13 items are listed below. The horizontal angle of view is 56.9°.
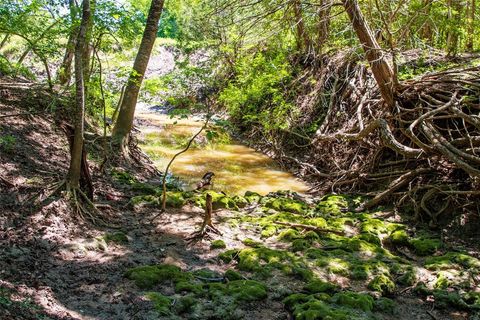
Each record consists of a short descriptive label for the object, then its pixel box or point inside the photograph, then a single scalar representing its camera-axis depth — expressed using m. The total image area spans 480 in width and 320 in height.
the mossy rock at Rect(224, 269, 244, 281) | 5.72
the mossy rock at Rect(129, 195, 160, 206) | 7.91
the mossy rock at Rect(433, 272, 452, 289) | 5.90
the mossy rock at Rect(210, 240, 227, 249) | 6.80
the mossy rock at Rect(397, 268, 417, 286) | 6.03
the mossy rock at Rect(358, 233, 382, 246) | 7.46
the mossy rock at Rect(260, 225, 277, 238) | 7.49
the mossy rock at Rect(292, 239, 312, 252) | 6.95
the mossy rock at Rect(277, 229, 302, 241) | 7.38
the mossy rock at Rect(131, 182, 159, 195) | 8.68
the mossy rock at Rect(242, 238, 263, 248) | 7.04
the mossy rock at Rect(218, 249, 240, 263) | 6.37
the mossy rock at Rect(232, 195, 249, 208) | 9.29
